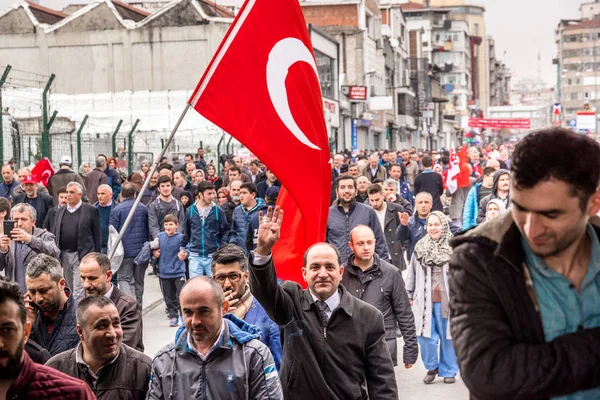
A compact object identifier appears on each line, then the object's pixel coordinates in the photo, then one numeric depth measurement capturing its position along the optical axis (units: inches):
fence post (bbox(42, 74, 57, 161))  689.8
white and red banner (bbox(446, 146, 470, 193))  713.0
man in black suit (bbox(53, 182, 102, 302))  466.0
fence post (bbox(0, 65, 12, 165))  644.1
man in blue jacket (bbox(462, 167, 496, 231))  480.5
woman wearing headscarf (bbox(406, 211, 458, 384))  350.9
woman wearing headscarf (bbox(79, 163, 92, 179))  790.0
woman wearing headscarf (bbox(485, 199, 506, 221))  385.1
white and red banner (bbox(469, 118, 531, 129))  2824.8
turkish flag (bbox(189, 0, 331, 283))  260.2
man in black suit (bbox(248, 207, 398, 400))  200.8
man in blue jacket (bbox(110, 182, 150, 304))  488.4
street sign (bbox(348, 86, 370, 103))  2142.0
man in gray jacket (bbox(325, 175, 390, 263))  394.3
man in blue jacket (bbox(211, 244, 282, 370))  232.7
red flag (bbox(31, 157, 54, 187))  590.6
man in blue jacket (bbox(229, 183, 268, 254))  469.1
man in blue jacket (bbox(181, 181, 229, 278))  482.6
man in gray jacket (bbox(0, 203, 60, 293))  344.8
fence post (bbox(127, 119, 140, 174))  1013.3
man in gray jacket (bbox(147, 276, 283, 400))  169.5
